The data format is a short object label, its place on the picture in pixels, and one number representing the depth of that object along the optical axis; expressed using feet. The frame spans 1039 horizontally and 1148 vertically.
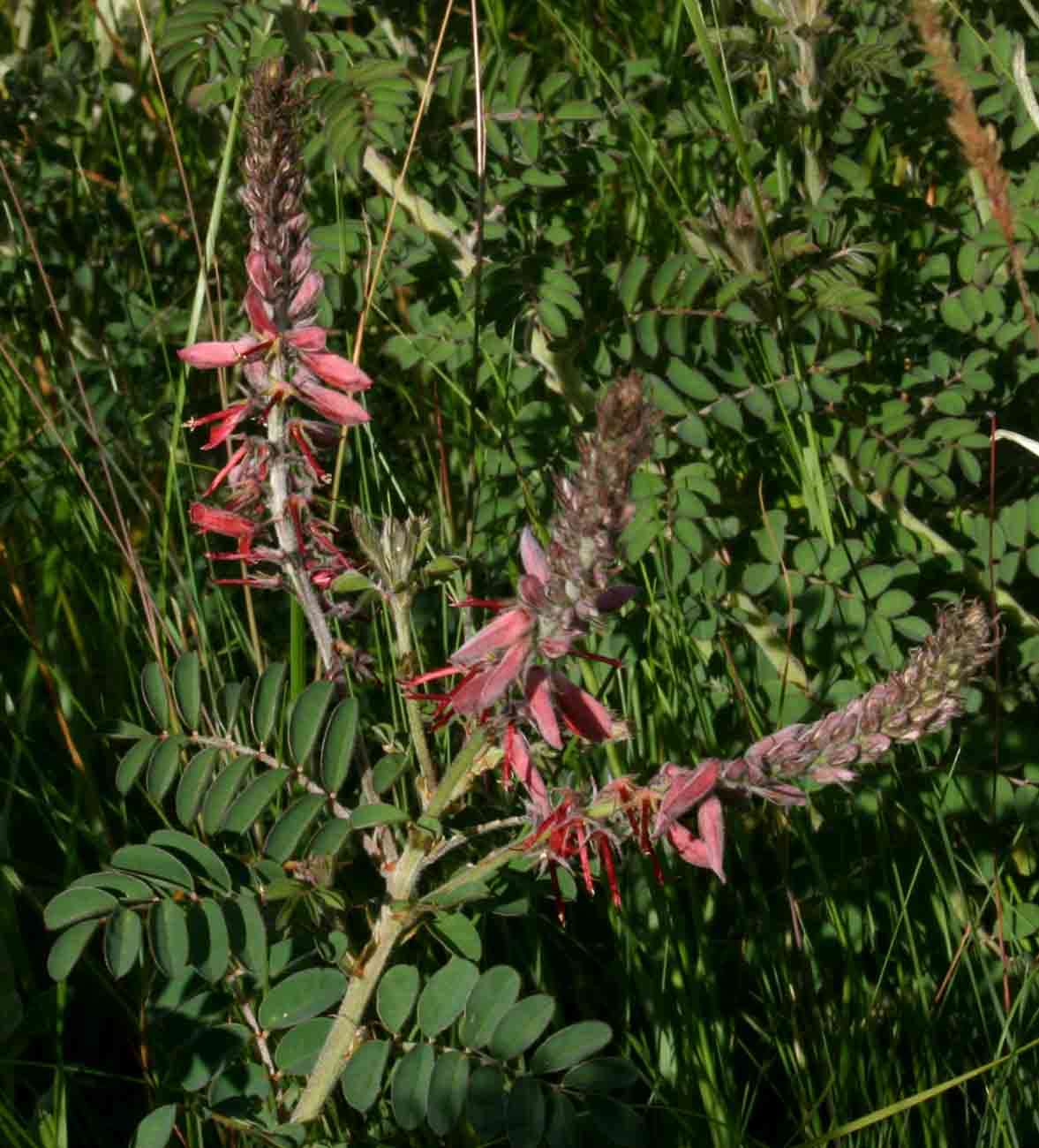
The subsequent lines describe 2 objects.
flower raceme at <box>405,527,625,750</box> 2.24
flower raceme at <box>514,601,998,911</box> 2.28
